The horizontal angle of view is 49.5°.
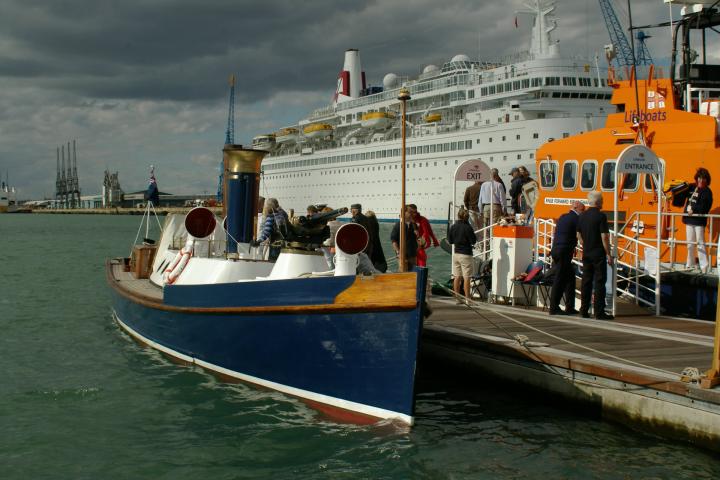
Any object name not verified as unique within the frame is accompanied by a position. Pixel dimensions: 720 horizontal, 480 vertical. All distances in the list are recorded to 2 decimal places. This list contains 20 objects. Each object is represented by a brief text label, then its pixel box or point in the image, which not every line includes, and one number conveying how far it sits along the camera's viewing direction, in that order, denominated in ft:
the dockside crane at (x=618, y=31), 189.67
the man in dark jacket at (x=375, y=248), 43.21
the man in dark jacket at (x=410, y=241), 44.83
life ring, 39.58
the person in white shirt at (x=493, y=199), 51.80
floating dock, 25.05
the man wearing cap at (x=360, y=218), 40.91
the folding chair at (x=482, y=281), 46.75
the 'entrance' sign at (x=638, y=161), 38.58
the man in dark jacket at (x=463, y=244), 43.96
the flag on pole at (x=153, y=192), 49.65
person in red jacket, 47.84
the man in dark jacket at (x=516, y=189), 55.06
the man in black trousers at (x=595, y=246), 35.83
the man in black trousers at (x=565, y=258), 37.24
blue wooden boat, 26.86
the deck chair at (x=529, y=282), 41.75
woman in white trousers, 39.40
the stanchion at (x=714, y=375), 24.29
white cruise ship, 189.88
